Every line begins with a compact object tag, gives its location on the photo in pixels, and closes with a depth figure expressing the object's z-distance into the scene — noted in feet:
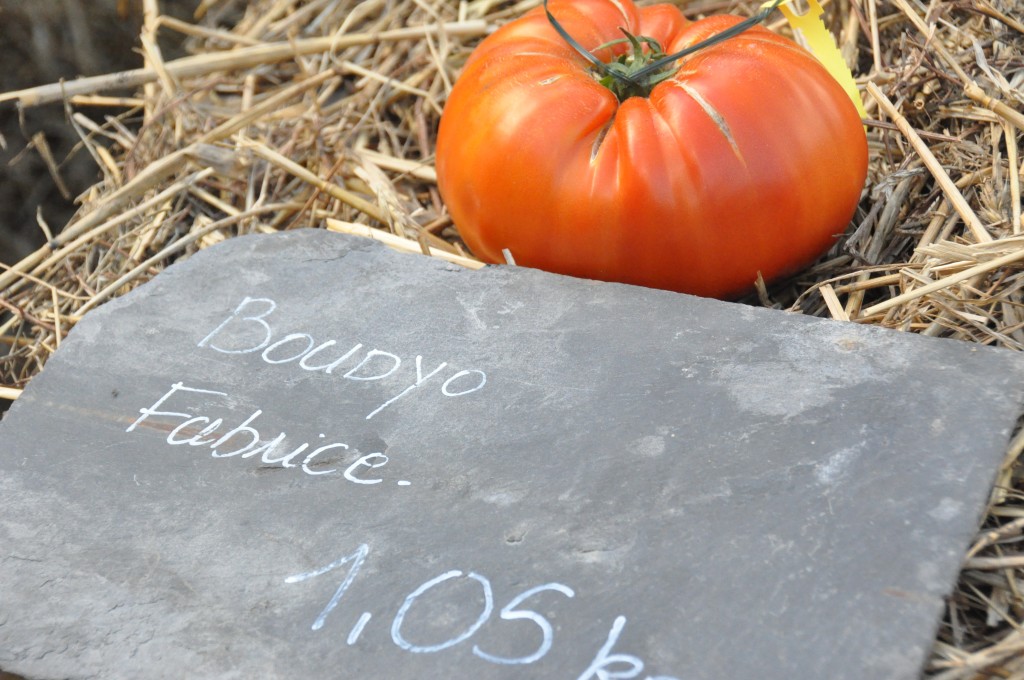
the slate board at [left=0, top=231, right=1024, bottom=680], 2.08
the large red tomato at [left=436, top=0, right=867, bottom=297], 2.45
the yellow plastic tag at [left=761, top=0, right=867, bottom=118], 2.66
